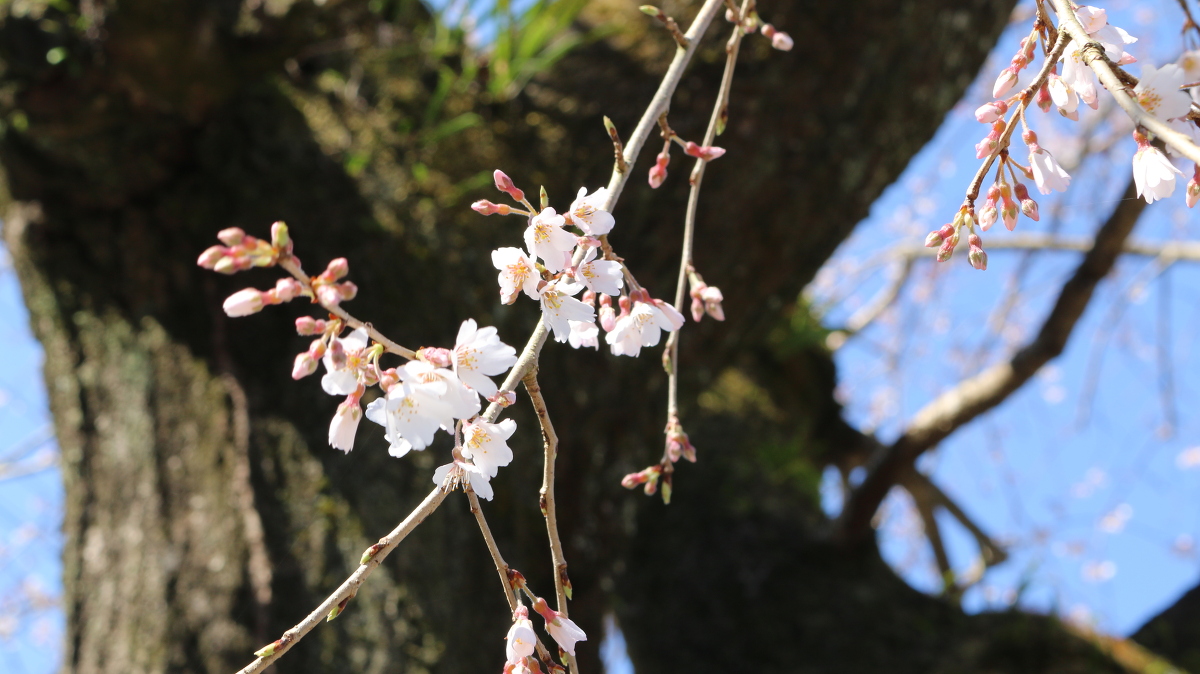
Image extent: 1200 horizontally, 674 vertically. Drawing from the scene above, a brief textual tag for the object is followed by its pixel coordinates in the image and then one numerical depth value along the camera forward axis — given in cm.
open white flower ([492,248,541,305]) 69
